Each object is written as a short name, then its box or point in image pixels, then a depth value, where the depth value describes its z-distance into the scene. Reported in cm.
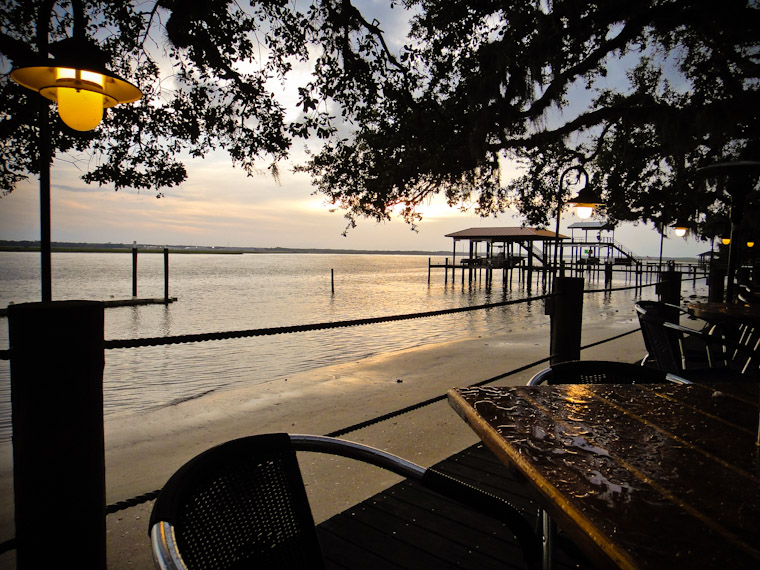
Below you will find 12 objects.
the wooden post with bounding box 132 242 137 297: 2202
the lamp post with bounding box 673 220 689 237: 1380
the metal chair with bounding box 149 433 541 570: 92
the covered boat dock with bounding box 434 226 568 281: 3350
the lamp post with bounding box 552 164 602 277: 661
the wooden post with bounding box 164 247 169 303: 2075
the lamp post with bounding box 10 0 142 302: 262
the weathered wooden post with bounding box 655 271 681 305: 632
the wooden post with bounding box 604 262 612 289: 3177
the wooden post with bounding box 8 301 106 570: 128
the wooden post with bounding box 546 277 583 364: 386
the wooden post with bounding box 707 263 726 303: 880
